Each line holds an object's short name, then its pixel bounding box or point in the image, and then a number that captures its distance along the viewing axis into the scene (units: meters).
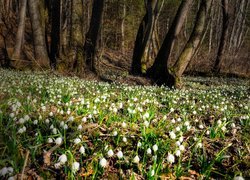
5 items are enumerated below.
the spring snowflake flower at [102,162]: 2.51
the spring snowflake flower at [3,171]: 2.17
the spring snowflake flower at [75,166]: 2.39
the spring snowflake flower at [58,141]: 2.82
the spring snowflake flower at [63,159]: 2.46
